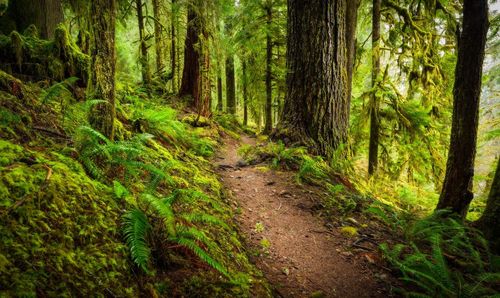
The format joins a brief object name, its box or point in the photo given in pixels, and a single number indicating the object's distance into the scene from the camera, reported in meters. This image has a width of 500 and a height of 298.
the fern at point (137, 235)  1.65
